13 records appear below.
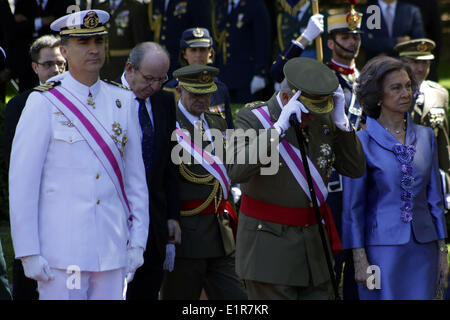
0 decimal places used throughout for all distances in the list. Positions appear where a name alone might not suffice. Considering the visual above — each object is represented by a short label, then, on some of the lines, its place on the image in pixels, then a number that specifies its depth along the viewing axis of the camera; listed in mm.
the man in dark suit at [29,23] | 17250
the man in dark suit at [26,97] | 10375
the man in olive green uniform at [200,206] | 11797
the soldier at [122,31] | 20250
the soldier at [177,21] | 18922
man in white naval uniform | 8602
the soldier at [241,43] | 20187
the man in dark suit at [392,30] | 18531
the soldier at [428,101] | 12711
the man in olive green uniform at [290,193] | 9398
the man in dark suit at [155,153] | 11148
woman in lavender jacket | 10422
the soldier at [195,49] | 14383
